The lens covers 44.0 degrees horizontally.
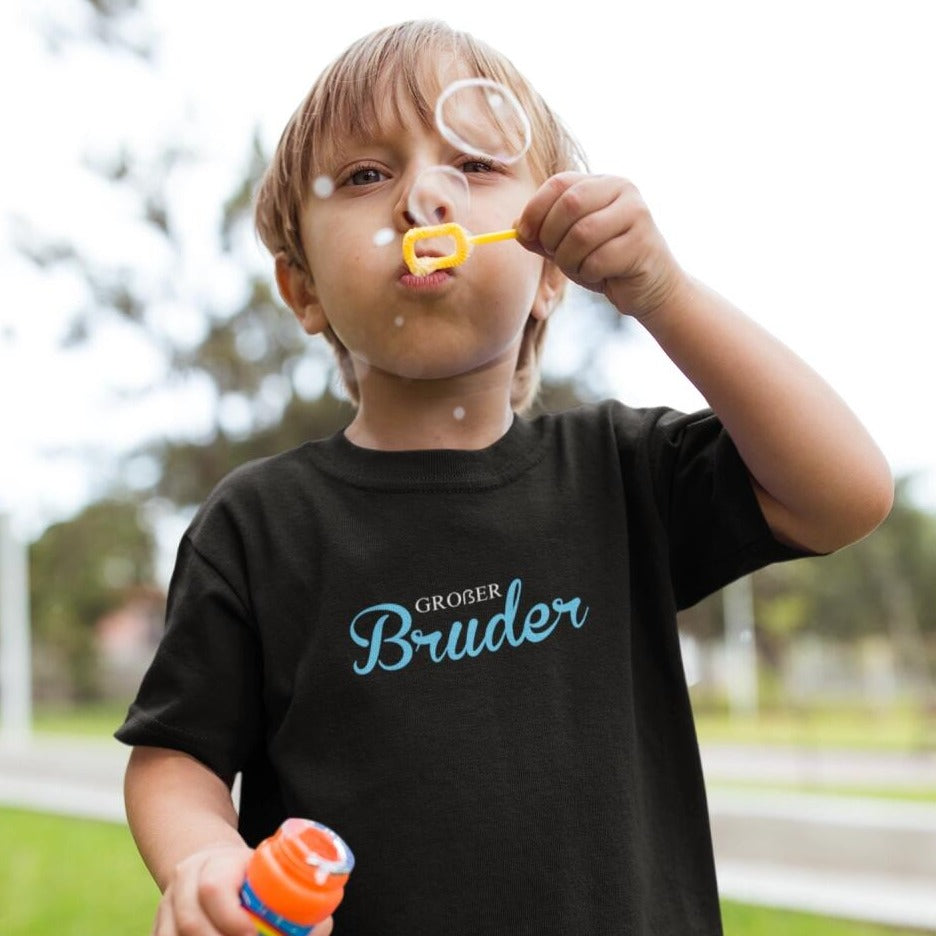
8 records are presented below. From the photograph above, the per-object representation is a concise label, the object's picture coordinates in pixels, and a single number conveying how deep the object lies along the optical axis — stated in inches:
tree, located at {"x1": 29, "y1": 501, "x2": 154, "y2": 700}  364.8
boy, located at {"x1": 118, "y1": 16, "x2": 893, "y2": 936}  31.9
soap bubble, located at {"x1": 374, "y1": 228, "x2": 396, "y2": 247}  33.5
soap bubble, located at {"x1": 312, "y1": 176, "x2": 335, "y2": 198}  36.3
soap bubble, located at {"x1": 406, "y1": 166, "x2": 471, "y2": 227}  32.6
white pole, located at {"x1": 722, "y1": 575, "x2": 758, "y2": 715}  516.1
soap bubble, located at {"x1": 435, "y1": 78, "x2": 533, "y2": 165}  34.2
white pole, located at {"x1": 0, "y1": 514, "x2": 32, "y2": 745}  406.0
